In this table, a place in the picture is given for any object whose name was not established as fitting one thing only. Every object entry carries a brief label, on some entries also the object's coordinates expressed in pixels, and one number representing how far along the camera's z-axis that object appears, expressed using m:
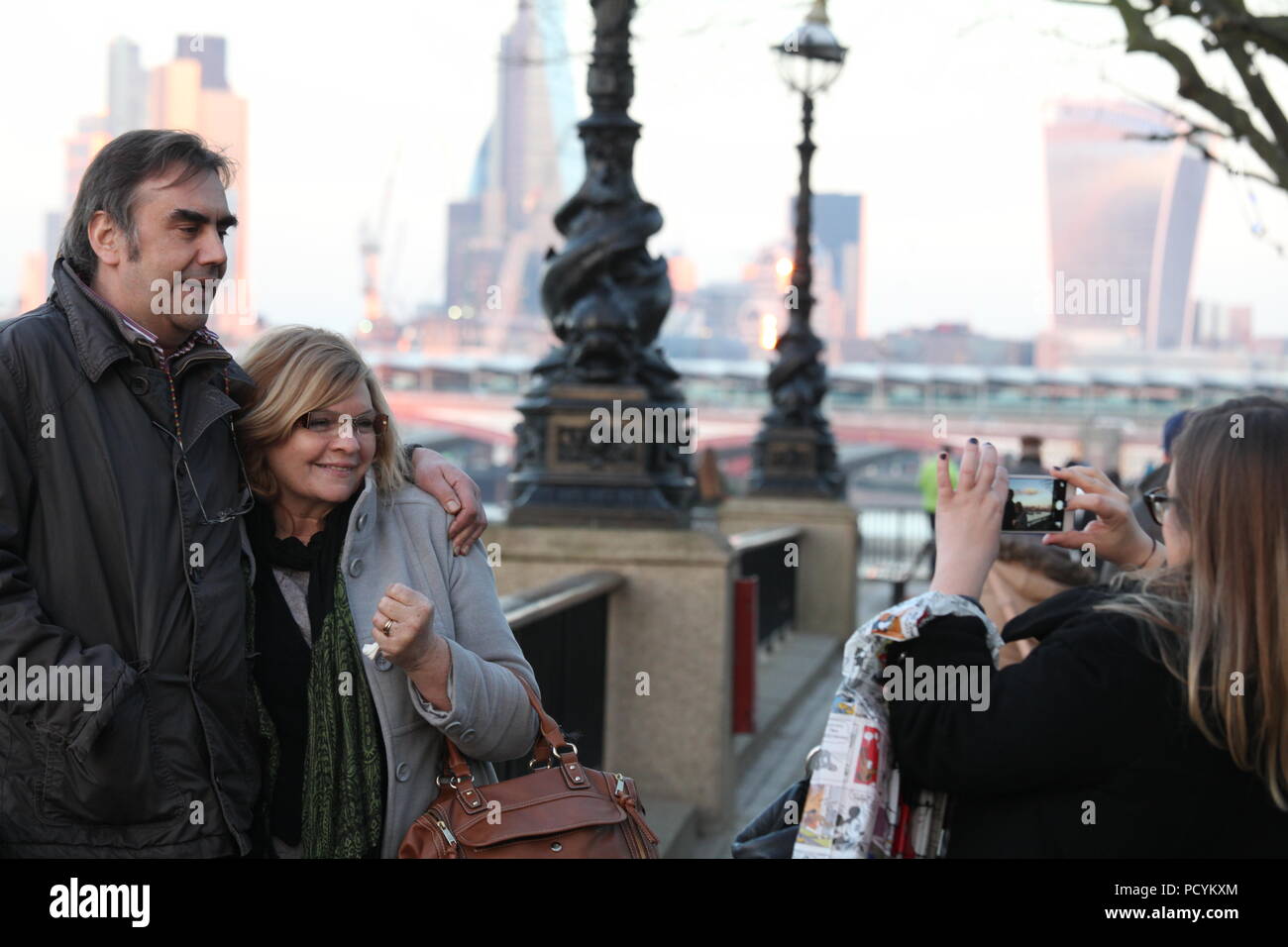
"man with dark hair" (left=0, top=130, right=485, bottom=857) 2.29
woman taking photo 2.10
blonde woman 2.59
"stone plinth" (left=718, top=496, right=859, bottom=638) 14.31
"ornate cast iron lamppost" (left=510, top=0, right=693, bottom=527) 7.08
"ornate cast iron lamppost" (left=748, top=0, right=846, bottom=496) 14.93
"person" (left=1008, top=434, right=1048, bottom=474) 13.31
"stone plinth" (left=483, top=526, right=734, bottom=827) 6.87
